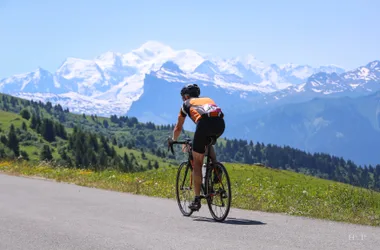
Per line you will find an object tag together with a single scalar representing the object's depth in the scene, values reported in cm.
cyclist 1184
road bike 1179
